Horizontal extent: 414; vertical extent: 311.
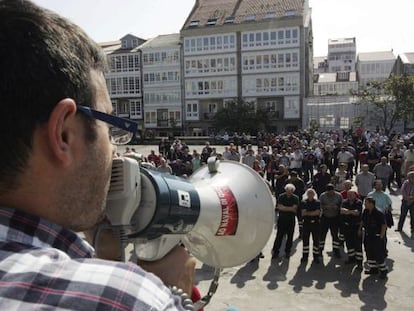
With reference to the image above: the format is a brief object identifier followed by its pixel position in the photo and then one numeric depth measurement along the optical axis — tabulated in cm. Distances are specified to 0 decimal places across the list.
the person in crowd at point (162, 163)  1491
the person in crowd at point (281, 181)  1265
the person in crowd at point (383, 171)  1547
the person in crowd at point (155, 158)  1778
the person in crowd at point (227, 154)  1883
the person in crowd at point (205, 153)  2067
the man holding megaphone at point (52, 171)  80
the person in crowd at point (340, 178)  1238
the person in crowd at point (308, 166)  1820
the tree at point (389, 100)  4122
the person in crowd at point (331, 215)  992
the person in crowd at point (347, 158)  1791
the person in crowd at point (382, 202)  1008
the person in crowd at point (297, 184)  1180
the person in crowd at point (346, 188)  1023
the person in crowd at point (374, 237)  891
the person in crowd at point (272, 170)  1750
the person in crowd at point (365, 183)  1287
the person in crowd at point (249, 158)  1755
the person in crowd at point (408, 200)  1173
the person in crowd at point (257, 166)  1506
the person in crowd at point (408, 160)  1647
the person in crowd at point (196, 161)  1772
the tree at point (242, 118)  4569
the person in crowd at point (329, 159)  1866
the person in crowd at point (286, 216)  1002
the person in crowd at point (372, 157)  1840
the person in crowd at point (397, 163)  1798
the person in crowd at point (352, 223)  952
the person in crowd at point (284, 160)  1715
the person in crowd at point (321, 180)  1347
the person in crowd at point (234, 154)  1863
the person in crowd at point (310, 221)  979
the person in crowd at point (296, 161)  1759
